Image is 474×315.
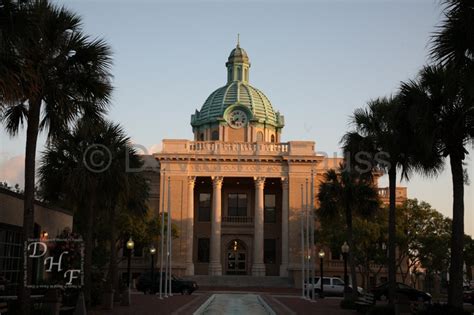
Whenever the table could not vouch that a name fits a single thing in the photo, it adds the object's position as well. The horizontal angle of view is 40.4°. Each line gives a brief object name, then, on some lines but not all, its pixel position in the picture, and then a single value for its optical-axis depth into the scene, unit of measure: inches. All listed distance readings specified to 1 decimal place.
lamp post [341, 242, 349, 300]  1416.1
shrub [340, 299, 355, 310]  1223.5
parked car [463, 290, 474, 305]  1541.8
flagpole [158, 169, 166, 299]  2378.2
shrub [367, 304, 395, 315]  912.9
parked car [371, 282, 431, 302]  1552.7
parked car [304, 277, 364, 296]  1903.8
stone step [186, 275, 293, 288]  2338.8
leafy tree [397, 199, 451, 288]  2114.9
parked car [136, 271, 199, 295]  1800.0
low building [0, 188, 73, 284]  992.9
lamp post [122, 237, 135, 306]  1190.9
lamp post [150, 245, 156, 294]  1738.4
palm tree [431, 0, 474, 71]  539.8
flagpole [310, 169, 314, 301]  1542.8
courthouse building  2504.9
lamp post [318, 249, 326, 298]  1720.0
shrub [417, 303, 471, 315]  727.9
